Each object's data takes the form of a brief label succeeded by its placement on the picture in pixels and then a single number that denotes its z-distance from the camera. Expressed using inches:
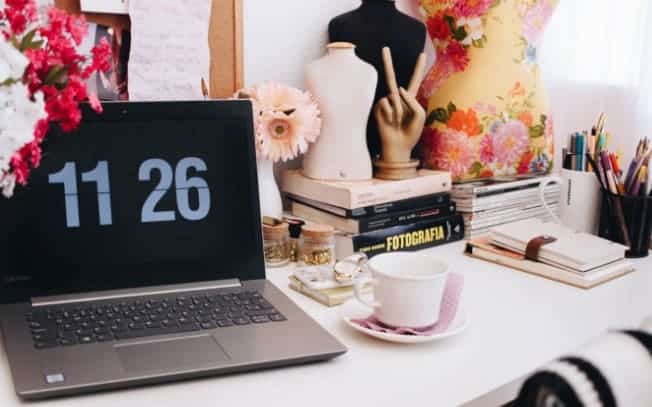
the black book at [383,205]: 43.8
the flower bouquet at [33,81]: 23.1
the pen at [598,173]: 49.4
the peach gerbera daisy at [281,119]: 43.8
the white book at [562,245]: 41.5
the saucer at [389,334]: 31.1
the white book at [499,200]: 48.5
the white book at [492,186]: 48.2
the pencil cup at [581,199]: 50.6
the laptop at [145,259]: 29.2
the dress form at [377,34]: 49.3
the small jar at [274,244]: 42.7
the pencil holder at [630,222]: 47.0
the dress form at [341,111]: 45.8
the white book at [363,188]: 43.9
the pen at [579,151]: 52.1
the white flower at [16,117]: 23.0
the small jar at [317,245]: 42.3
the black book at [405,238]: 43.4
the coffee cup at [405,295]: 31.6
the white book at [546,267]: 40.7
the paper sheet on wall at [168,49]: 42.4
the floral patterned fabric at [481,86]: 50.6
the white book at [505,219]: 49.0
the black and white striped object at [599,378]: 14.9
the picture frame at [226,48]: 45.5
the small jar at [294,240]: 43.9
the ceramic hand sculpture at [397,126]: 47.6
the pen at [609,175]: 48.9
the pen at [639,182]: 47.3
